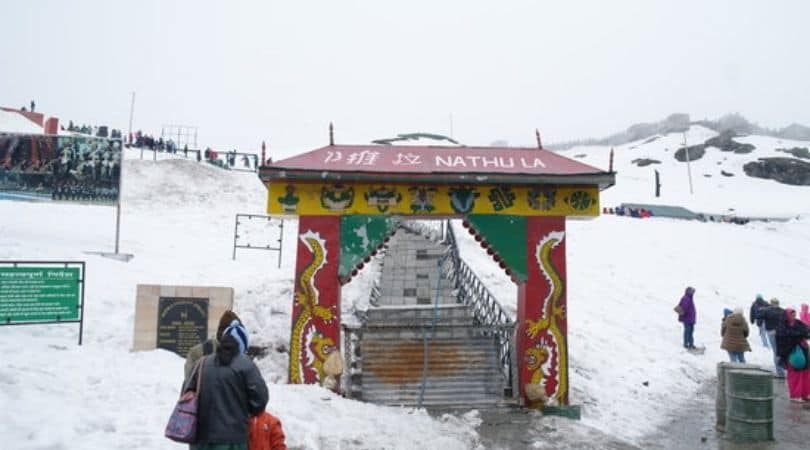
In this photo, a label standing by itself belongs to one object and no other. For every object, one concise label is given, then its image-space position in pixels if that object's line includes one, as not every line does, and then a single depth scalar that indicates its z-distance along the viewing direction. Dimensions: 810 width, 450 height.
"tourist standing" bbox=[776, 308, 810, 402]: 11.77
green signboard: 10.12
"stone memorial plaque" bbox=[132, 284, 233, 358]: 10.91
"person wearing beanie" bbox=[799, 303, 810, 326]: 18.50
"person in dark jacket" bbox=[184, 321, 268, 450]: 4.98
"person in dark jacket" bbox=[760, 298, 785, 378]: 14.65
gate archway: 11.06
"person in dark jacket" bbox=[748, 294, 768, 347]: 16.69
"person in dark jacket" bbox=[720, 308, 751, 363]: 14.11
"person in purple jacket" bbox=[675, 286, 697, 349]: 17.05
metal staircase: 11.23
